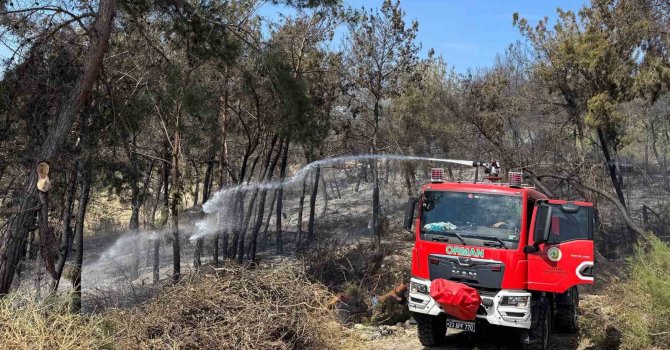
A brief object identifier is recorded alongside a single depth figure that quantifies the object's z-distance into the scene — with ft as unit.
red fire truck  25.32
